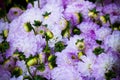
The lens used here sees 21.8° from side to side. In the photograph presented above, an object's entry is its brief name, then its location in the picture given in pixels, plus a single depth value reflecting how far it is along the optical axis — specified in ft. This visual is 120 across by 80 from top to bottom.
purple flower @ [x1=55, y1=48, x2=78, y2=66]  2.01
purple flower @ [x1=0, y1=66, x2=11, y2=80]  2.02
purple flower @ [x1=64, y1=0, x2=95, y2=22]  2.26
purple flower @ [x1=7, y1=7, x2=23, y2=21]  2.48
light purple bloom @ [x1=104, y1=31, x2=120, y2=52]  2.05
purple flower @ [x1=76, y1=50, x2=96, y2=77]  1.95
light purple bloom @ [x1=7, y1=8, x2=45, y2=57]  2.14
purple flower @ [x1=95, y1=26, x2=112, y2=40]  2.14
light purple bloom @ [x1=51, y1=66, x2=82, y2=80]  1.94
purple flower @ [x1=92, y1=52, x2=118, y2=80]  1.93
